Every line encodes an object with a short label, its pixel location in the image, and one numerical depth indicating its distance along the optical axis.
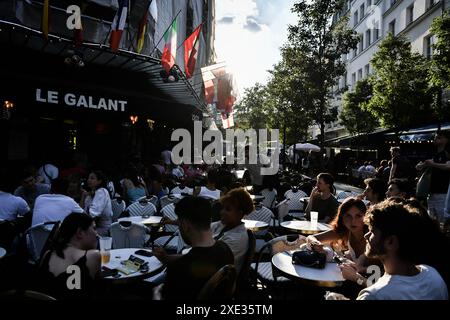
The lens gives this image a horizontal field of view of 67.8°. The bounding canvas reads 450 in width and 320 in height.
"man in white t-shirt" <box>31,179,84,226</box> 4.41
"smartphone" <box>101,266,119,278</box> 3.11
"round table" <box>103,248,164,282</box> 3.09
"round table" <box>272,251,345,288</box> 3.02
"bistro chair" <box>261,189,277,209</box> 8.62
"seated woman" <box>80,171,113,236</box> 5.34
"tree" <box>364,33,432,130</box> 15.69
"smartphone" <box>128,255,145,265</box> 3.41
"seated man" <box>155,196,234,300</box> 2.47
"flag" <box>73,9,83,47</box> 7.00
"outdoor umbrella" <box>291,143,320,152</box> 24.33
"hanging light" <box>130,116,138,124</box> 12.47
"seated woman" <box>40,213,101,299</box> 2.52
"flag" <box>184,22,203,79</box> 10.97
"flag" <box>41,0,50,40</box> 6.54
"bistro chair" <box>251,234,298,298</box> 3.95
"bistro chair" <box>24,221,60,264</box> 4.25
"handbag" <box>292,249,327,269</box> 3.32
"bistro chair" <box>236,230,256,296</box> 3.43
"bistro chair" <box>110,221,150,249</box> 4.84
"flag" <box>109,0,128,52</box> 7.68
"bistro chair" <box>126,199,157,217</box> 6.60
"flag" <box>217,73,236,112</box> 16.59
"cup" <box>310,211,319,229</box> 5.50
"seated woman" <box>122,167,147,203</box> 7.48
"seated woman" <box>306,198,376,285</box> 3.57
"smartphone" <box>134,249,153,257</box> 3.69
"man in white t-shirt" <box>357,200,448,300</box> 1.97
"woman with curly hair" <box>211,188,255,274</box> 3.39
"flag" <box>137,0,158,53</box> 9.81
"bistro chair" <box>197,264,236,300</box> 2.28
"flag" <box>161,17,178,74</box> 8.64
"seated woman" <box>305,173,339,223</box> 6.25
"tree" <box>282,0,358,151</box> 17.84
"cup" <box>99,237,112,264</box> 3.39
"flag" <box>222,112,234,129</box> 18.45
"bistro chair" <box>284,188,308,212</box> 8.60
